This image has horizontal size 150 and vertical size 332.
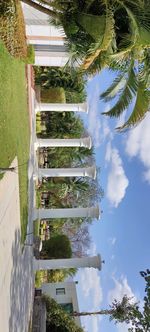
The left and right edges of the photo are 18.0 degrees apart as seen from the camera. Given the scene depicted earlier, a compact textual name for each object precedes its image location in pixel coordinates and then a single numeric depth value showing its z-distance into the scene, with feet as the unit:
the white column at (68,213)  95.48
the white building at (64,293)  131.23
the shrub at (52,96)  123.47
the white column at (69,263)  91.66
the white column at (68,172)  104.11
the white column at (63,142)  109.91
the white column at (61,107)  112.88
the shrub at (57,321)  111.24
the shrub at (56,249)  125.29
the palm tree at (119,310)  104.10
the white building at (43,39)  86.53
